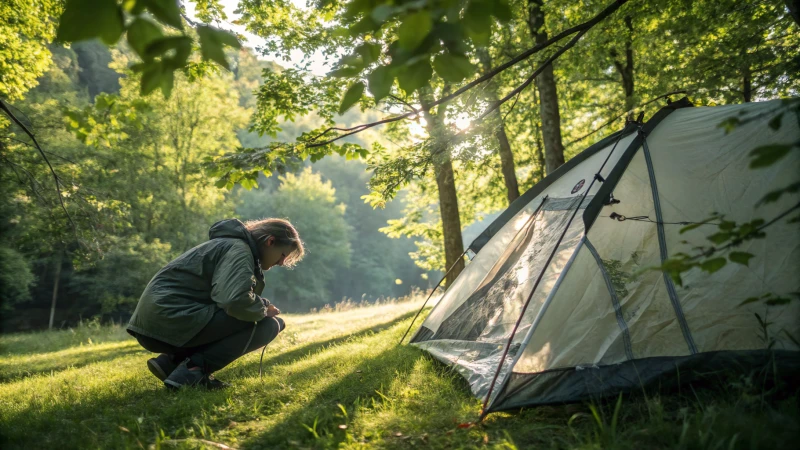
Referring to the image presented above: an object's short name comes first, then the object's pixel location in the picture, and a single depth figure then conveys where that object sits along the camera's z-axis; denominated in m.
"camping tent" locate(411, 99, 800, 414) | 2.80
